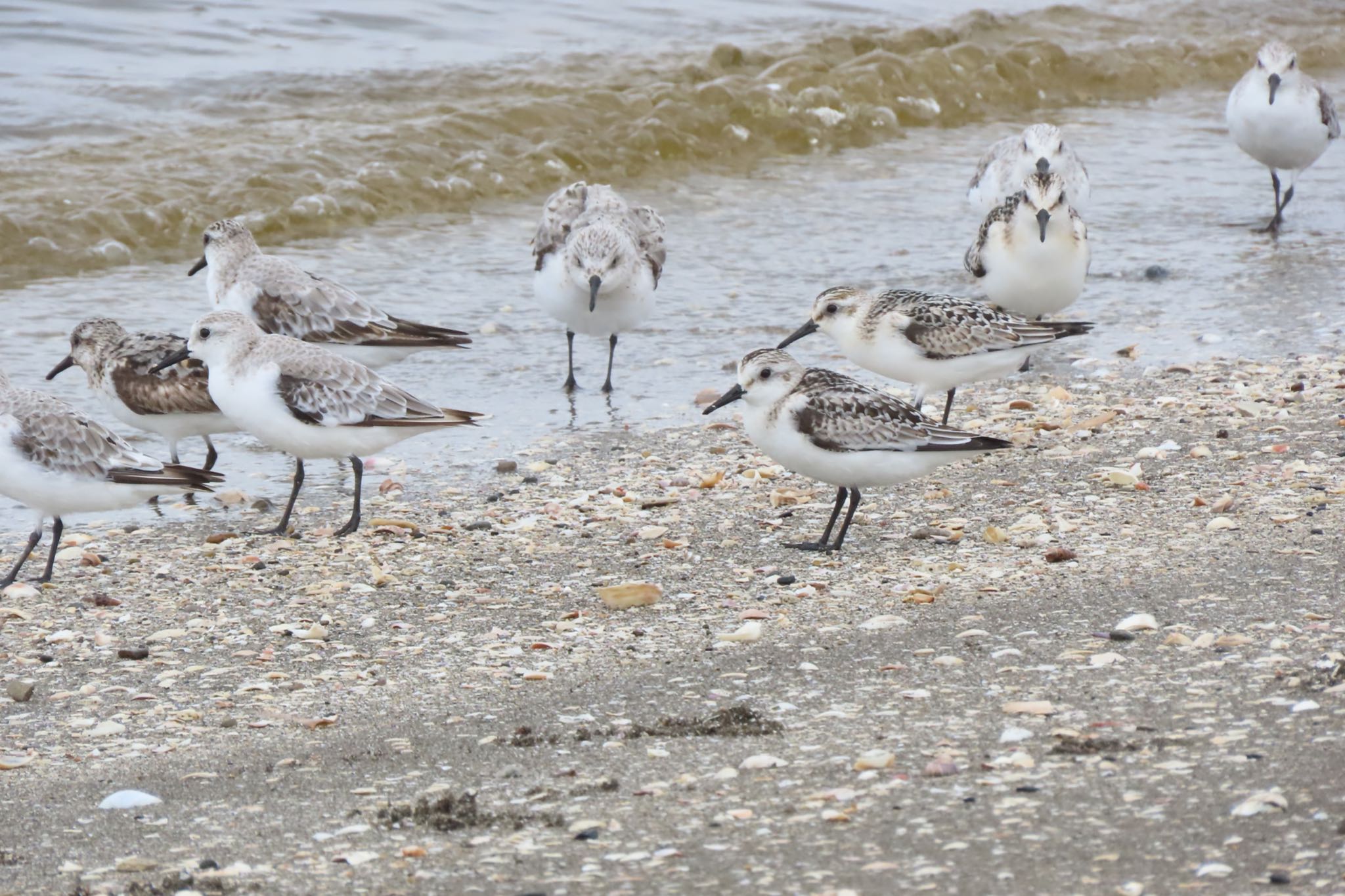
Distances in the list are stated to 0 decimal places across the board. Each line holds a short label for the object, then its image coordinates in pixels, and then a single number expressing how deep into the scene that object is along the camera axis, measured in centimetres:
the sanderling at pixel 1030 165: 2372
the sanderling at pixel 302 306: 1858
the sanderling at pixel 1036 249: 1927
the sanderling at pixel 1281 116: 2652
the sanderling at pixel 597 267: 1956
